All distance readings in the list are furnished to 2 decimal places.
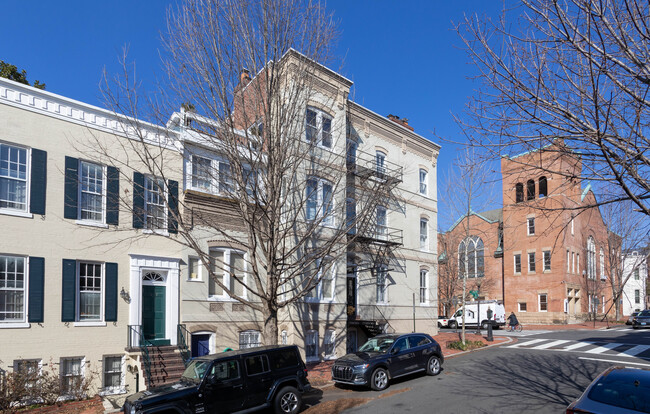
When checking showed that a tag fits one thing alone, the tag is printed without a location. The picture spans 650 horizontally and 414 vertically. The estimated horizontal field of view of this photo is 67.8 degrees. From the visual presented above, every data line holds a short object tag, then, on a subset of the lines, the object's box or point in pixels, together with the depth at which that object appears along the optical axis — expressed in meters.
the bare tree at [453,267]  40.17
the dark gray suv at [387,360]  14.25
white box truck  37.69
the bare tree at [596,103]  5.53
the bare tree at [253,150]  14.38
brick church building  43.41
